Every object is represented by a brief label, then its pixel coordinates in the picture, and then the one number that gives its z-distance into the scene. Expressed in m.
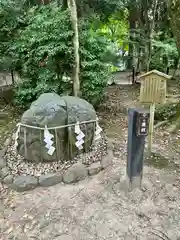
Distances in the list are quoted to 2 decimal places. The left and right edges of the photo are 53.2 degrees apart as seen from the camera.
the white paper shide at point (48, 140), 2.47
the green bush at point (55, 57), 3.59
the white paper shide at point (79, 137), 2.57
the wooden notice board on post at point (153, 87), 2.59
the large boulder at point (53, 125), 2.51
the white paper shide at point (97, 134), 2.79
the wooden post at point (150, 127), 2.63
